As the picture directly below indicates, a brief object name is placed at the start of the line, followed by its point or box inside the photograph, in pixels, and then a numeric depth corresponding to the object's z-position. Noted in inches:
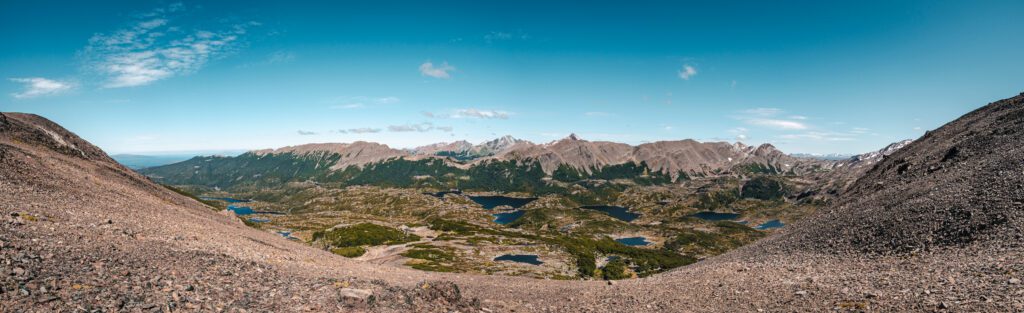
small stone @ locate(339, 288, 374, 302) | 873.5
